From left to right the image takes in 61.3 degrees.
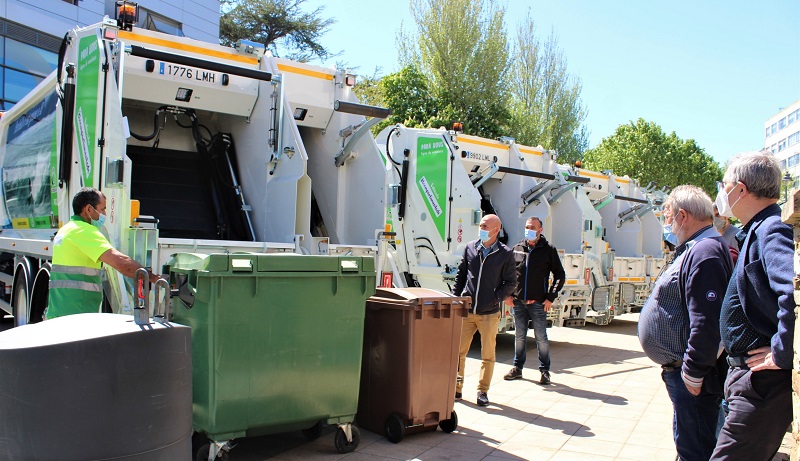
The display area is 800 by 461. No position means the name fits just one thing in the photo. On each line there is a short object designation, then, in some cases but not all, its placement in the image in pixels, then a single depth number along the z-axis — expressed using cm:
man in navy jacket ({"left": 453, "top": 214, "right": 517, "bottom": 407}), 559
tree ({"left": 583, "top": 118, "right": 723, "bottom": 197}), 2547
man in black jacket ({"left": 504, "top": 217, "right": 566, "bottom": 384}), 676
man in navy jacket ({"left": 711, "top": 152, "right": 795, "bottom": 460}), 221
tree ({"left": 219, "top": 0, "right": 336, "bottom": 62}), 2428
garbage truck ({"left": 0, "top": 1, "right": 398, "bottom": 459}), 518
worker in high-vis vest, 418
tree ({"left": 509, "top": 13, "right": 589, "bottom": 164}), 2584
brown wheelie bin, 444
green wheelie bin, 369
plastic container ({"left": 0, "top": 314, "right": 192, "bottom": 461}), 239
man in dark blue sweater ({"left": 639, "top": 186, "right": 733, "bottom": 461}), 275
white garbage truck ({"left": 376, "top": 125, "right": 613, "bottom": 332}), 888
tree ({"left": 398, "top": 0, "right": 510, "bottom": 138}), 2038
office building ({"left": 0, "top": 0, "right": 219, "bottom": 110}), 1627
